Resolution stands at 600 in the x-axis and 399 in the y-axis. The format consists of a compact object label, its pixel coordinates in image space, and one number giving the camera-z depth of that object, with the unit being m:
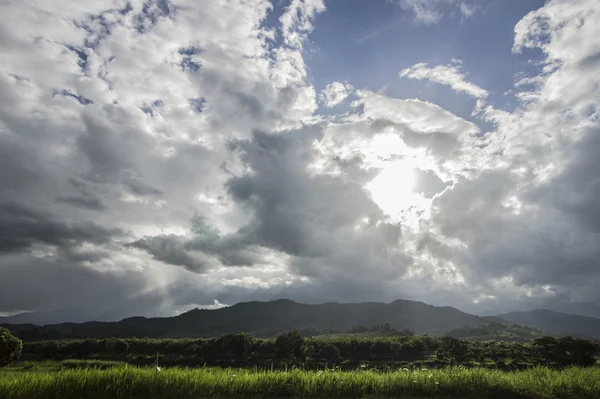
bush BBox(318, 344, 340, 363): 113.69
